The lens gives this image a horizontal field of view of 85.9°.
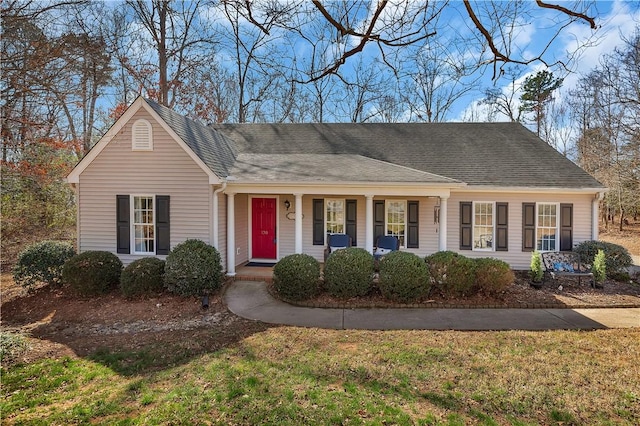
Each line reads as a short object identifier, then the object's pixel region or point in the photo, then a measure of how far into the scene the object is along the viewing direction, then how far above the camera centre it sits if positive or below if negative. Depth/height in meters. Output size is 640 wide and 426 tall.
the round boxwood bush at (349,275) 8.70 -1.83
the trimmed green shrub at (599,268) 9.59 -1.83
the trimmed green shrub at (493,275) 8.62 -1.80
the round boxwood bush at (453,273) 8.62 -1.77
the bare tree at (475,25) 4.67 +2.54
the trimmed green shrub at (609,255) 10.59 -1.61
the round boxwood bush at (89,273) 9.20 -1.89
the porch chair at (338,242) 11.67 -1.32
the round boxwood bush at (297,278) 8.70 -1.90
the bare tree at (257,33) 5.07 +2.74
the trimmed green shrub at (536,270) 9.70 -1.88
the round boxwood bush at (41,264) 9.75 -1.75
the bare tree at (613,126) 19.17 +5.21
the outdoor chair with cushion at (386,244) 11.45 -1.39
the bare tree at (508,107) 24.95 +7.59
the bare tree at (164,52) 18.77 +8.66
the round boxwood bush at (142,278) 9.02 -1.98
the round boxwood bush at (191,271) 8.88 -1.76
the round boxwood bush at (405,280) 8.42 -1.88
